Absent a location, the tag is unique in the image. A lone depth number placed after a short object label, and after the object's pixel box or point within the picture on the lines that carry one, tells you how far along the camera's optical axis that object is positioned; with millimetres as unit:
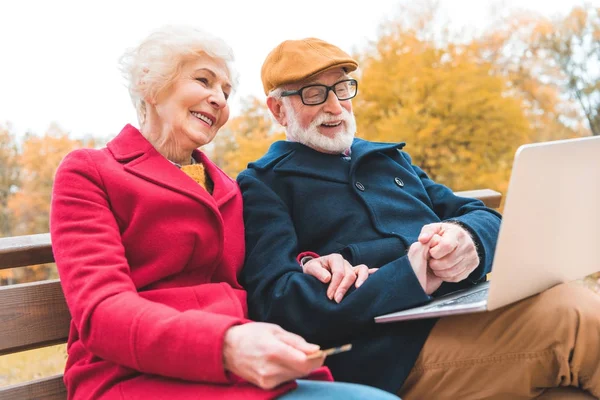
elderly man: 1457
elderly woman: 1111
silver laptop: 1199
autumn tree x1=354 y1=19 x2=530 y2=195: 6816
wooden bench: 1557
